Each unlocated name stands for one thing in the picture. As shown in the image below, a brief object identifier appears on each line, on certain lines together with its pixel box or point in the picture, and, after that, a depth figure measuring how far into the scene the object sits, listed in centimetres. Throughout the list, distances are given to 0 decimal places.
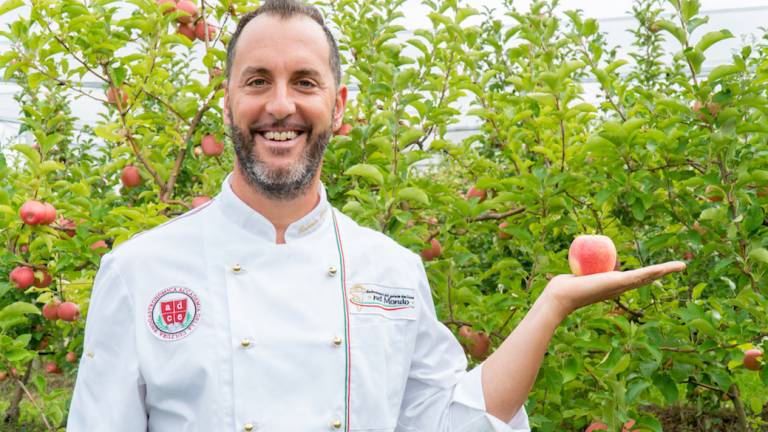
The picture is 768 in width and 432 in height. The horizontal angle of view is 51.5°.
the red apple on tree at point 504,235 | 258
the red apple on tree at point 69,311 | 293
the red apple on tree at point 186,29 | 304
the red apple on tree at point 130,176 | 308
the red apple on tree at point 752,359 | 227
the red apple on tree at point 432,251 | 252
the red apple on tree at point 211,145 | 290
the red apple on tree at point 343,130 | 278
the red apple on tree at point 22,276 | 285
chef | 124
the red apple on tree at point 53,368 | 412
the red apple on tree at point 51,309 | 303
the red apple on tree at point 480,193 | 277
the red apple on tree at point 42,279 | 288
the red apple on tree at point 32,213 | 256
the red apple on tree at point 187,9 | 293
